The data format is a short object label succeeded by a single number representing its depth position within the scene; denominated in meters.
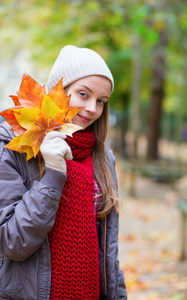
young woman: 1.57
